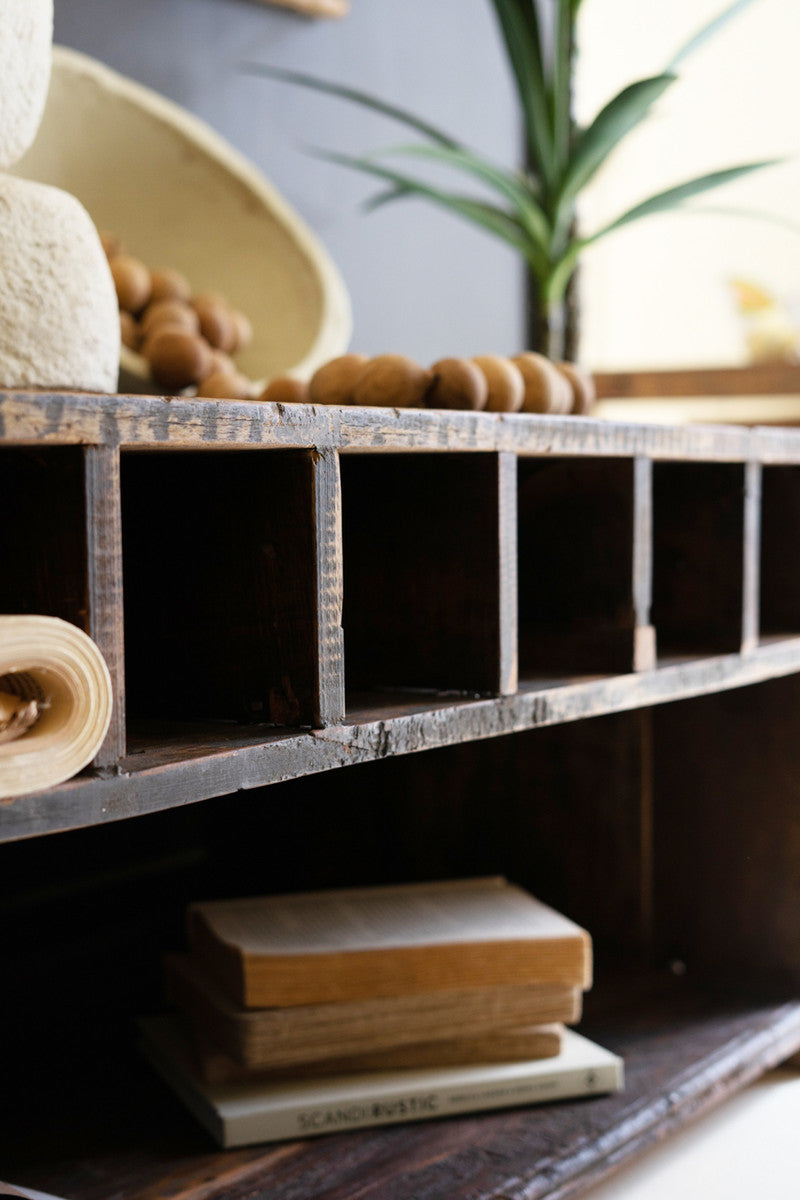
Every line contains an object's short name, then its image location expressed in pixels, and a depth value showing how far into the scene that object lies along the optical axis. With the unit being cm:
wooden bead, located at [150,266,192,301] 107
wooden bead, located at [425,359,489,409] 78
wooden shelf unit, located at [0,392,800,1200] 62
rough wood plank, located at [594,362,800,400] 167
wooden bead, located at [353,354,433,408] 78
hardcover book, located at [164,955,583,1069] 89
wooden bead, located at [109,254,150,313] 102
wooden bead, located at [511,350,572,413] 86
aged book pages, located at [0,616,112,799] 51
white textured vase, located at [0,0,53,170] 63
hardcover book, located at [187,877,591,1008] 91
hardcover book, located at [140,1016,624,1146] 88
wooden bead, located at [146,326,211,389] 97
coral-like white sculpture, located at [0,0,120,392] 60
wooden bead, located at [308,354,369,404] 80
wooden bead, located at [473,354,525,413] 81
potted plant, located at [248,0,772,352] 121
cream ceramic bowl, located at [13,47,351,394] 111
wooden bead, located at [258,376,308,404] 84
